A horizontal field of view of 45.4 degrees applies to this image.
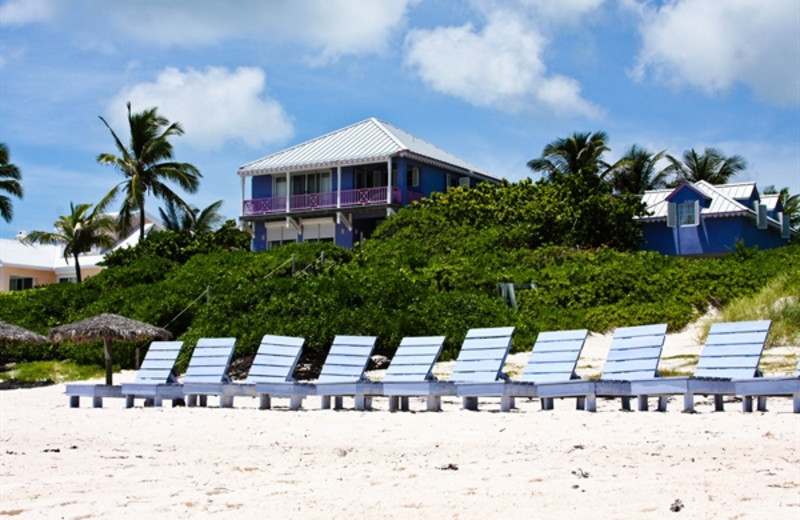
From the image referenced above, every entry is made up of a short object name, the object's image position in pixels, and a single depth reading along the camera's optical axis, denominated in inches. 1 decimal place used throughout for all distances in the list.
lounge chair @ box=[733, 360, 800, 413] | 366.0
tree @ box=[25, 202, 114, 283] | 1657.2
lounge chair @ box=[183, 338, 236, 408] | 510.0
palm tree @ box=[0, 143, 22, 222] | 1393.9
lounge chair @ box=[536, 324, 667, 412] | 403.2
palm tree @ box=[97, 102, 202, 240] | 1453.0
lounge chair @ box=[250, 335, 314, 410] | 479.8
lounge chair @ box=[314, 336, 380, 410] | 462.9
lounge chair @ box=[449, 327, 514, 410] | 433.4
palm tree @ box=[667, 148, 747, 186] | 1754.4
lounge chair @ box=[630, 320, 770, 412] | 380.8
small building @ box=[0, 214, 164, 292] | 1831.9
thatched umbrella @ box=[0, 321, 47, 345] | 705.0
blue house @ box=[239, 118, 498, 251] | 1411.2
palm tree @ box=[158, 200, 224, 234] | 1731.1
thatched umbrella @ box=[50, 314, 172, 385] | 638.5
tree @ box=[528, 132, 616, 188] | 1469.0
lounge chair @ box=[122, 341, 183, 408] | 526.3
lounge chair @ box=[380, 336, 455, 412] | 442.3
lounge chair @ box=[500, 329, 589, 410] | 422.6
